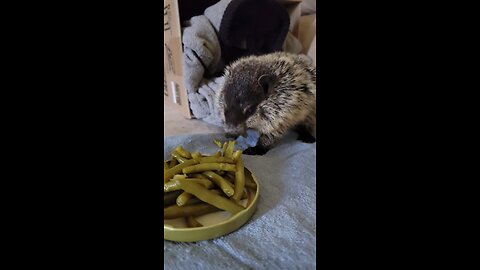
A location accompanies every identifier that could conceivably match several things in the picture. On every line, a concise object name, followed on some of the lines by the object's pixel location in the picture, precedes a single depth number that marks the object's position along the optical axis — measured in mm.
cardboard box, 488
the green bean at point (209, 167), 326
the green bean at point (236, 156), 351
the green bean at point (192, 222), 283
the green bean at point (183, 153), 359
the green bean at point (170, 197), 293
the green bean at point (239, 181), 311
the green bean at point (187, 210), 284
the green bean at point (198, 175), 325
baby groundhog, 442
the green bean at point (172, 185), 290
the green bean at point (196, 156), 345
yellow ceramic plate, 267
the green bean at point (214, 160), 337
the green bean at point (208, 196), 289
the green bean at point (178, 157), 354
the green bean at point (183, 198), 285
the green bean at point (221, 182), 302
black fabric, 486
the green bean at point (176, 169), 315
